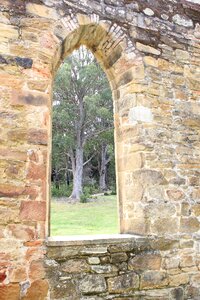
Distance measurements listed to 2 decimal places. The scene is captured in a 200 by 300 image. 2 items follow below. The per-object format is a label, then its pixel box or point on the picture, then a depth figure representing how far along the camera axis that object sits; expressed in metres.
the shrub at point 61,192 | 16.98
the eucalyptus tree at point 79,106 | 16.05
